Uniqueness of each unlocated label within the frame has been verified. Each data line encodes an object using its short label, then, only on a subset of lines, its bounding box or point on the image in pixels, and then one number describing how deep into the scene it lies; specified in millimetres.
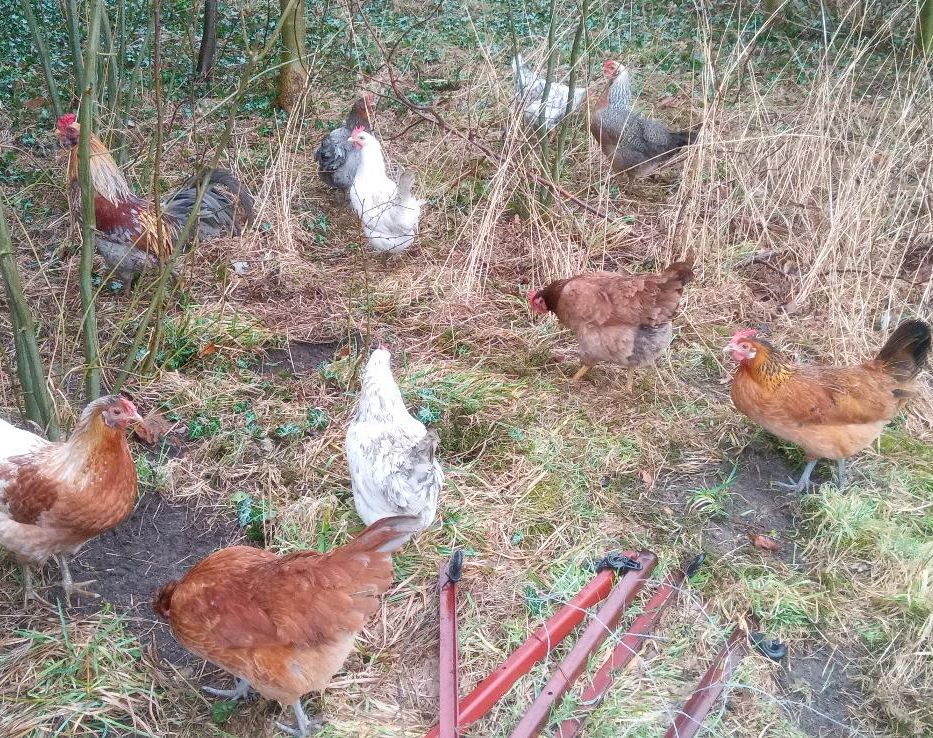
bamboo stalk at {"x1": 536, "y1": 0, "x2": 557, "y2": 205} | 5215
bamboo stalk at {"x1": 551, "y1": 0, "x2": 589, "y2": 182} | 5109
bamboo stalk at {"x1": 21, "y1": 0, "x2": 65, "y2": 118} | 4434
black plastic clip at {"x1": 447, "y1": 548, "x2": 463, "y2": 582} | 3234
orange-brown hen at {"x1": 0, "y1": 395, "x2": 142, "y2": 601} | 2936
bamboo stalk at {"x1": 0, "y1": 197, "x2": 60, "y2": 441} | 2961
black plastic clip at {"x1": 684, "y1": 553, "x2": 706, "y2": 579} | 3459
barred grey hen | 6500
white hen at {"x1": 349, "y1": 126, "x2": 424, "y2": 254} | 5375
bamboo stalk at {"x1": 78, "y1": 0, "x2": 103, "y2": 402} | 2760
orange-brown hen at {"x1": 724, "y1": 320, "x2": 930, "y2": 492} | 3828
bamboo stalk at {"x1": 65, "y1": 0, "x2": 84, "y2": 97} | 4055
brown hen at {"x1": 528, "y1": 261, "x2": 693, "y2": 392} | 4281
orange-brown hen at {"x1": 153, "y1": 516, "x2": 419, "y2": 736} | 2621
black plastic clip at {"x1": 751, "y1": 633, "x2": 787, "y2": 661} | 3170
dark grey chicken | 6164
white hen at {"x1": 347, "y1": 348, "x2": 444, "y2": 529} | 3270
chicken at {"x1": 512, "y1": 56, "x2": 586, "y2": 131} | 5355
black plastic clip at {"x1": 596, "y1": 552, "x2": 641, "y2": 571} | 3305
